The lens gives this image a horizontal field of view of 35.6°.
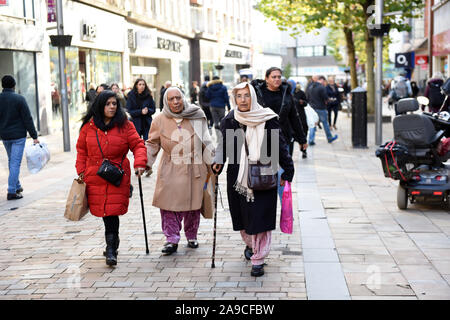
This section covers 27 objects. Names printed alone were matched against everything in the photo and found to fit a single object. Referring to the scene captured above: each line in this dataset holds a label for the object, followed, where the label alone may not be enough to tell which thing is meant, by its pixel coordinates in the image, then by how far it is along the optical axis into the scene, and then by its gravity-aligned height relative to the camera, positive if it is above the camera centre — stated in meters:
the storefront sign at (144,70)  32.66 +0.47
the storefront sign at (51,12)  22.14 +2.19
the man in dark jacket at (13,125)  10.12 -0.62
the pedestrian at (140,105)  11.82 -0.43
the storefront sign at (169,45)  35.88 +1.84
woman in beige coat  6.66 -0.74
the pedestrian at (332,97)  22.01 -0.70
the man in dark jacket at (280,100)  7.37 -0.25
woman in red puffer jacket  6.31 -0.67
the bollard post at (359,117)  15.77 -0.94
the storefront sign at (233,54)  52.64 +1.85
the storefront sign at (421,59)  32.78 +0.67
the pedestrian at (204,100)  21.02 -0.65
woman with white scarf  5.91 -0.69
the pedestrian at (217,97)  18.47 -0.50
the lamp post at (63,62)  16.53 +0.46
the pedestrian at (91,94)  17.59 -0.35
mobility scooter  8.40 -0.99
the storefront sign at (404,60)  24.80 +0.52
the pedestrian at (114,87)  14.46 -0.14
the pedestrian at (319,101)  17.16 -0.63
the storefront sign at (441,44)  28.43 +1.29
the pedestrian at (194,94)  26.92 -0.59
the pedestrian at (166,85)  16.45 -0.15
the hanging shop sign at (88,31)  24.89 +1.76
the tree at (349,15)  23.14 +2.04
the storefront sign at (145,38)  31.69 +1.87
